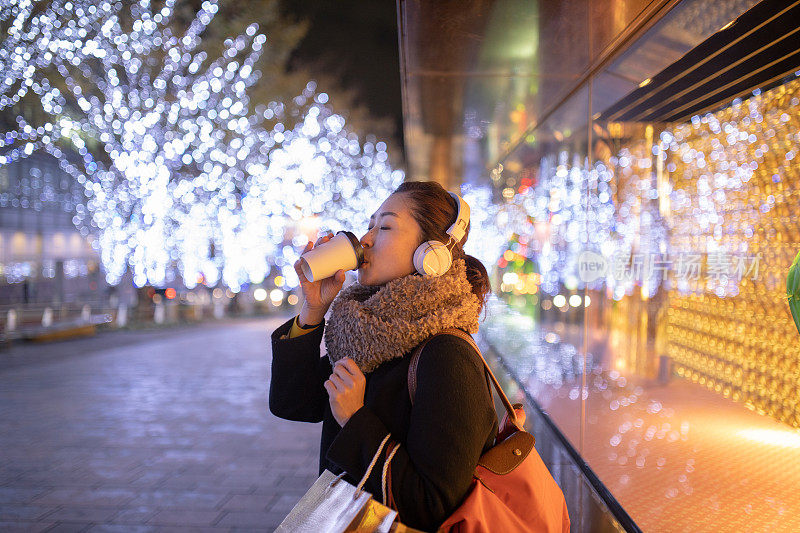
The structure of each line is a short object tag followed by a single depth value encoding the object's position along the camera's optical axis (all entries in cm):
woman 142
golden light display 296
